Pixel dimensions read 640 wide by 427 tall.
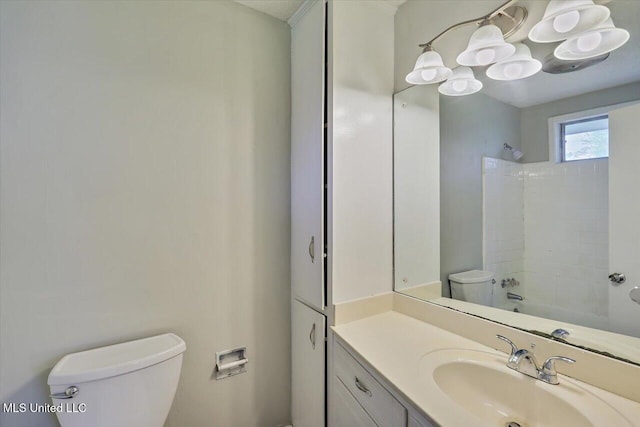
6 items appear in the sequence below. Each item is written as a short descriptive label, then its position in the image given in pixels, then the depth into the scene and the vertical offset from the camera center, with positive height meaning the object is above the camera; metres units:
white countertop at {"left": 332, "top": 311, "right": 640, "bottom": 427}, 0.76 -0.53
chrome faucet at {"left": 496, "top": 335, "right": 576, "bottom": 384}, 0.86 -0.49
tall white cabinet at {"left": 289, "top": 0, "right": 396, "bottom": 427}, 1.35 +0.21
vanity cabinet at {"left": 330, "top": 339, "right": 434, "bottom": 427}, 0.84 -0.66
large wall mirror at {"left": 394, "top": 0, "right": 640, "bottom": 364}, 0.89 +0.06
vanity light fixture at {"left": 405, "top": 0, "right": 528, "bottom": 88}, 1.05 +0.67
